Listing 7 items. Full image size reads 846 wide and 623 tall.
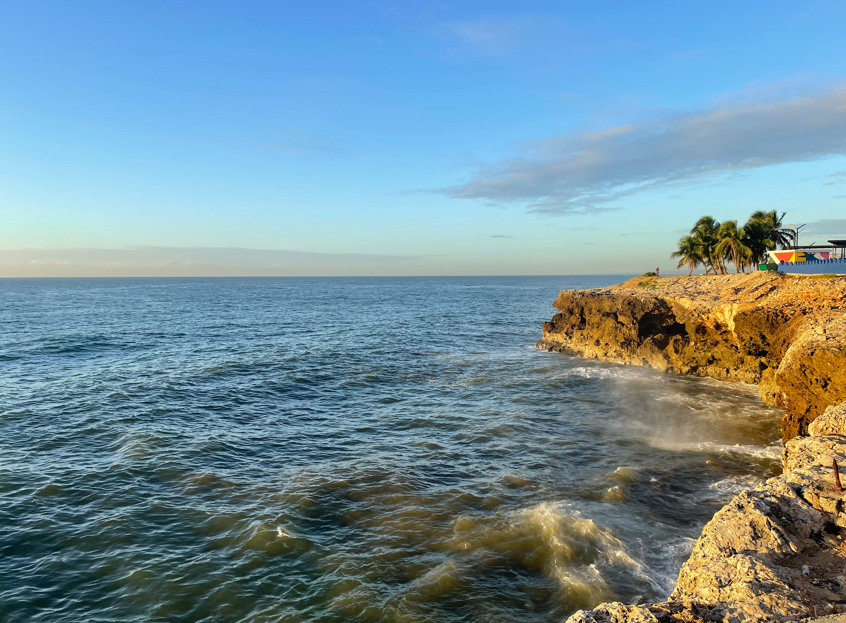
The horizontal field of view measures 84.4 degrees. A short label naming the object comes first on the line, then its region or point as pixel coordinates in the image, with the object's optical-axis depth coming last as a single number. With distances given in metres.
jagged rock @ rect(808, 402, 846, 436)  14.02
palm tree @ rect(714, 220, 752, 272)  63.91
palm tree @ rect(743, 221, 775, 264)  66.06
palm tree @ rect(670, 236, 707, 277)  69.12
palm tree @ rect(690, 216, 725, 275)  67.94
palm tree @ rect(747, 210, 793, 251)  67.25
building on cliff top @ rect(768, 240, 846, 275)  46.62
